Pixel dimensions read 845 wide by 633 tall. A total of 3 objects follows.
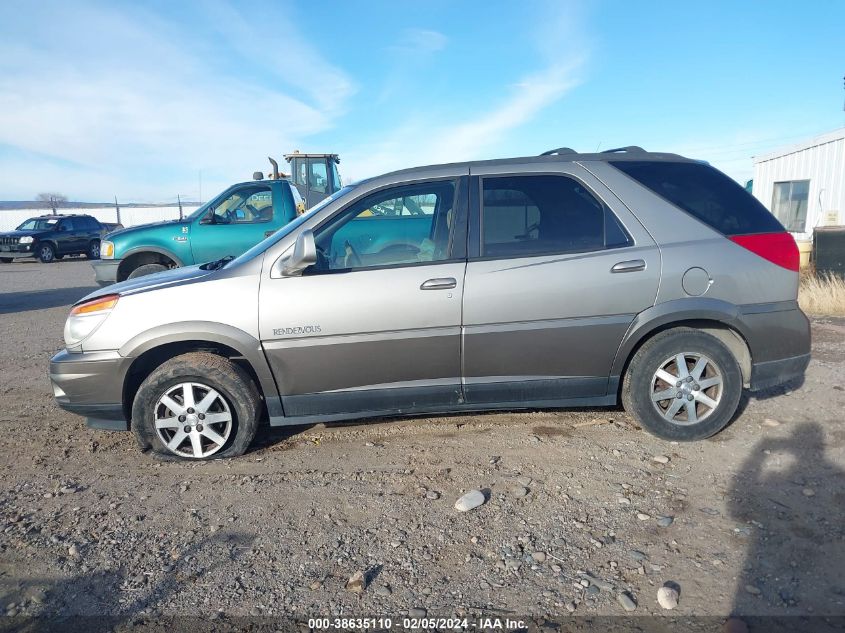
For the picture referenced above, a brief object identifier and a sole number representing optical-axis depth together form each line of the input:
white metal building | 13.58
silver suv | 3.71
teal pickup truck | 8.24
